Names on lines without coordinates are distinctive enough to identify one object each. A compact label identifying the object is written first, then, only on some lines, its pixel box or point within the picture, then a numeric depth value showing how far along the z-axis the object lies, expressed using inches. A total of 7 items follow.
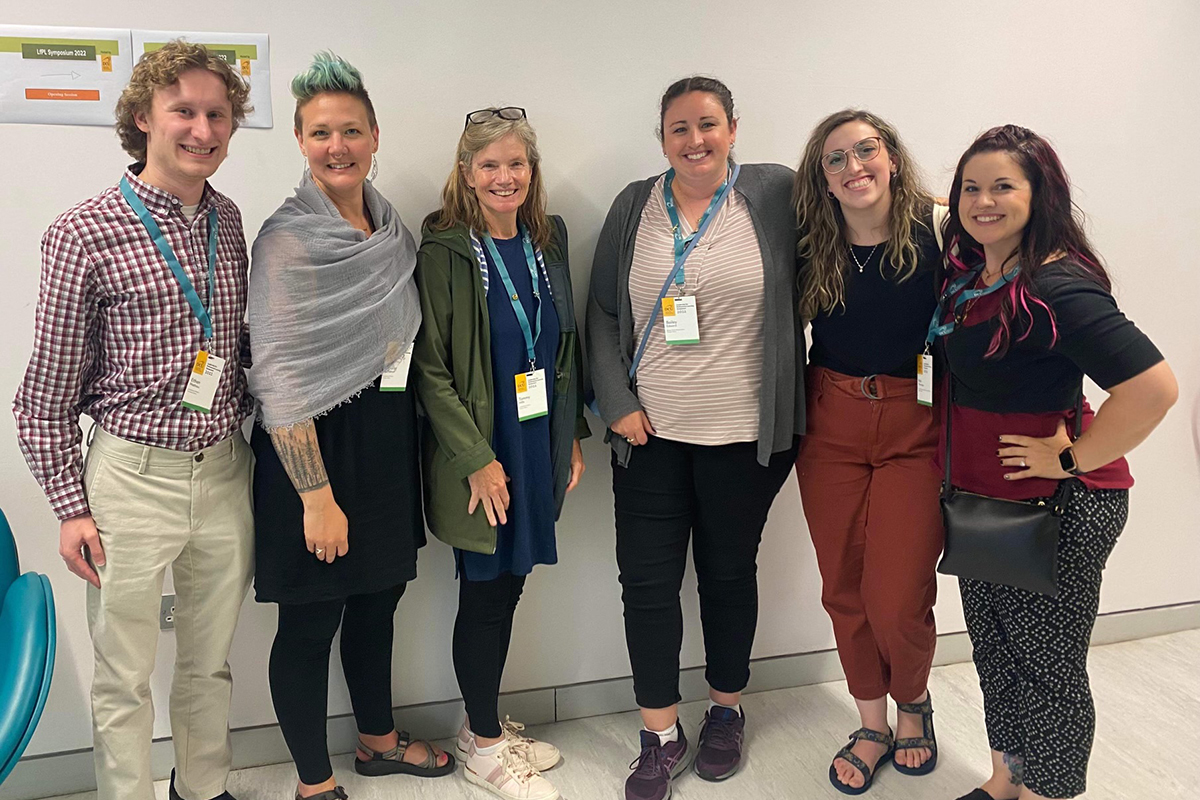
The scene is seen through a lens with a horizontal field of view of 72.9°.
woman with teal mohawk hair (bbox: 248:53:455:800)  66.3
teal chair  54.9
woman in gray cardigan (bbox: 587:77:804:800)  76.9
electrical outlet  84.3
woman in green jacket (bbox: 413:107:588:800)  73.7
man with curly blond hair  61.4
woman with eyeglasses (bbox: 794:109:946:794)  74.4
